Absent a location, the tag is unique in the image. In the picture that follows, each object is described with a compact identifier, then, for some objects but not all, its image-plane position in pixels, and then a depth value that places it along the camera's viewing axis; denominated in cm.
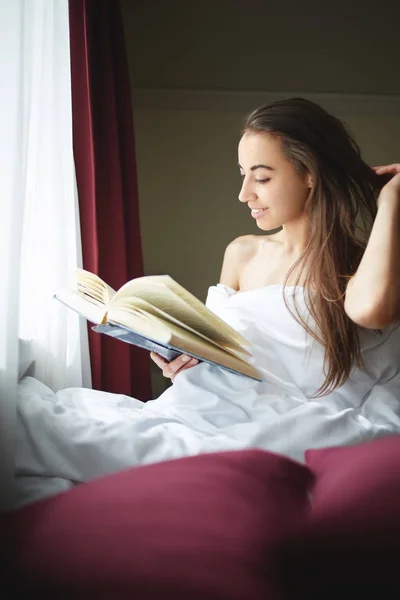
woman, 137
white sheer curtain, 163
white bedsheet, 101
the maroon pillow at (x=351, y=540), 52
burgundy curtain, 212
